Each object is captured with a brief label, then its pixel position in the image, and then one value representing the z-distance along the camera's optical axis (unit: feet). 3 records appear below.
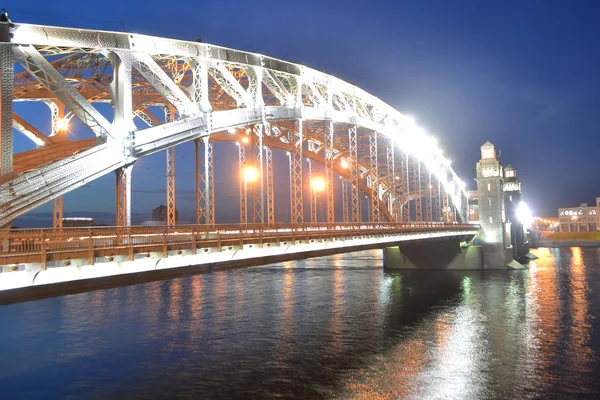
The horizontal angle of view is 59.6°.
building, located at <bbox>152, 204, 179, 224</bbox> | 237.33
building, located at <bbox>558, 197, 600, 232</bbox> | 577.84
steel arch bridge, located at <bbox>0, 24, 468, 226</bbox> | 64.80
